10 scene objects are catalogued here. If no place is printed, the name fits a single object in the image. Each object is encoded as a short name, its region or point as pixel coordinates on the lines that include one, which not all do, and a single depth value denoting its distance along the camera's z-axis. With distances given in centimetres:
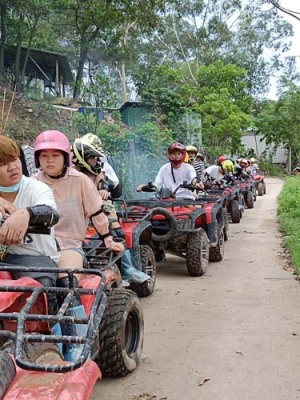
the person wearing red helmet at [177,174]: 812
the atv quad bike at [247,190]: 1621
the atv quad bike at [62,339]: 224
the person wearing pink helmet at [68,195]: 372
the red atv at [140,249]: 491
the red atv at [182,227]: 698
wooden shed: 2384
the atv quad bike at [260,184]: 2228
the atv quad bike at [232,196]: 1205
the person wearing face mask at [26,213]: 284
